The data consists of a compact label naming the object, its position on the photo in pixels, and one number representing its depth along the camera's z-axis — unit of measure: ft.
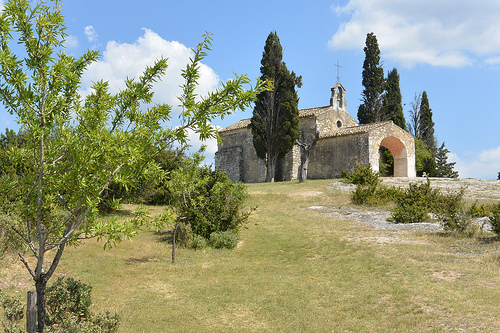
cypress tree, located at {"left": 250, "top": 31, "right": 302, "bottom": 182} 102.99
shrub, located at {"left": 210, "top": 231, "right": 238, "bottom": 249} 42.32
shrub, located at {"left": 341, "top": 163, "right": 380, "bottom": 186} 73.22
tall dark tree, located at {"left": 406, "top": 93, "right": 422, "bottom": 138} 142.20
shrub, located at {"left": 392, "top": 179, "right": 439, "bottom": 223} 49.01
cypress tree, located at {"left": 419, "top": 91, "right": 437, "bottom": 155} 140.40
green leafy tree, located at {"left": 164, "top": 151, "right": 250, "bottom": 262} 42.60
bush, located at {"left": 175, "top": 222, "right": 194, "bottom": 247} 43.09
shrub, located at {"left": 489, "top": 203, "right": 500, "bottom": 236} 38.83
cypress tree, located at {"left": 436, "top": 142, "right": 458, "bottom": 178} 129.39
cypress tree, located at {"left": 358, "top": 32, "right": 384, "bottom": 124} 123.75
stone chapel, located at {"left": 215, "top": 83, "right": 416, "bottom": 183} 96.43
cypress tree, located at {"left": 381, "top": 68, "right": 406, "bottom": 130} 128.16
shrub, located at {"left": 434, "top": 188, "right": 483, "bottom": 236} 41.39
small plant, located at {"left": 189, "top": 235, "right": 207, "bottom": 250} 42.50
